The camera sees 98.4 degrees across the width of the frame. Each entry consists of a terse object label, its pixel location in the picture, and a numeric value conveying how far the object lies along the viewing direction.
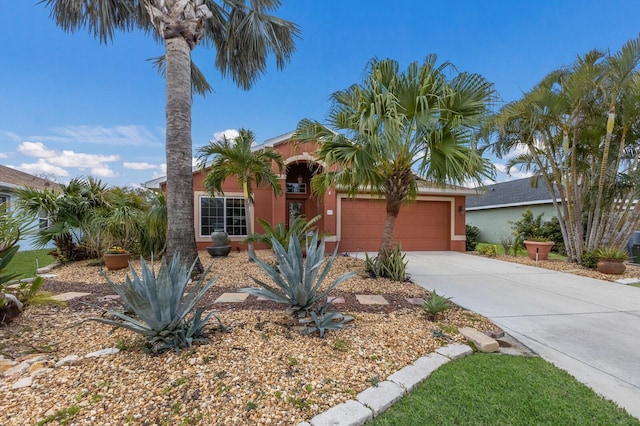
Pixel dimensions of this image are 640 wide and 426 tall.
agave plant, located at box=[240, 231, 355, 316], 3.39
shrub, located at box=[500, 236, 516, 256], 11.29
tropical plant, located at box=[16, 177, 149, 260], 7.42
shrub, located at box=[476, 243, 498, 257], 10.83
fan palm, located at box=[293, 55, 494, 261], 5.20
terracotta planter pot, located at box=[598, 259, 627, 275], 7.35
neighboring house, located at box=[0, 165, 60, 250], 11.07
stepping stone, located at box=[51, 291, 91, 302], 4.64
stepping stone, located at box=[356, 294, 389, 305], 4.64
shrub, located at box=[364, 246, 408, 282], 6.14
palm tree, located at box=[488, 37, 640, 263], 7.42
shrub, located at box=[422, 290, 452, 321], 3.87
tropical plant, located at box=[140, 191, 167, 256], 8.02
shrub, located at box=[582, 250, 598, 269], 7.99
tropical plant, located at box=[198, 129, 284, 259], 7.86
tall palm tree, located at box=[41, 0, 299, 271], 5.71
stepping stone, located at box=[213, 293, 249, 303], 4.57
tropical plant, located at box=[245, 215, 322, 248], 7.38
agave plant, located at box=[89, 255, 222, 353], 2.59
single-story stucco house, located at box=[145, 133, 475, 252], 11.02
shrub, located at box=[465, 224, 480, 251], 14.08
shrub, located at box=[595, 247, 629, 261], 7.32
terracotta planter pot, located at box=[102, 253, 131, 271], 7.01
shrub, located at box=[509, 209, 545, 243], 12.94
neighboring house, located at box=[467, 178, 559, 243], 15.62
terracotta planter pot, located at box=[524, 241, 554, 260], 9.78
